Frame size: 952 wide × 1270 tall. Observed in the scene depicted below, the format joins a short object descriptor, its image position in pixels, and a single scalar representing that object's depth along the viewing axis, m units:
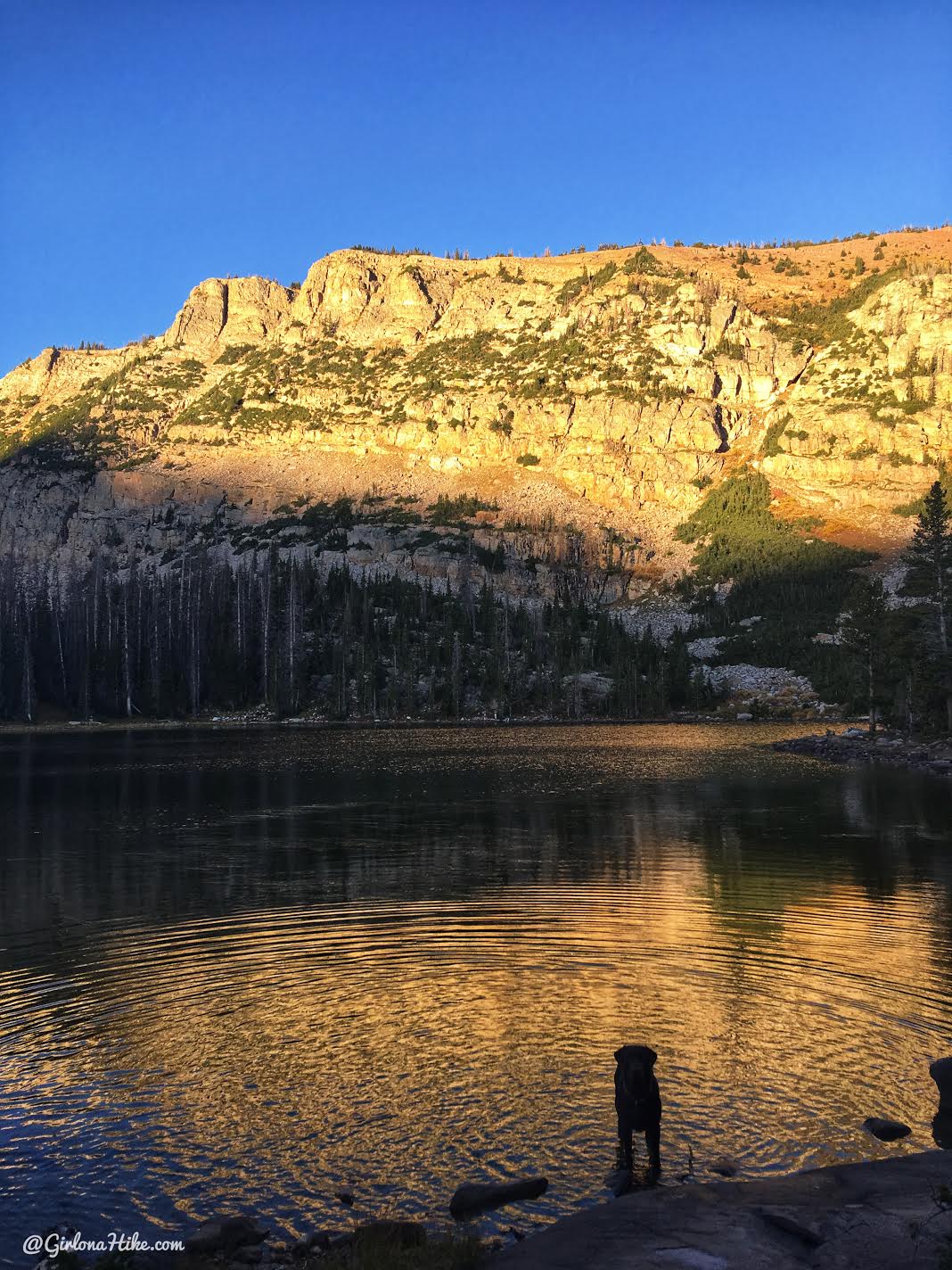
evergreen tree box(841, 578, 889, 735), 82.50
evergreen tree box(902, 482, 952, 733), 67.00
